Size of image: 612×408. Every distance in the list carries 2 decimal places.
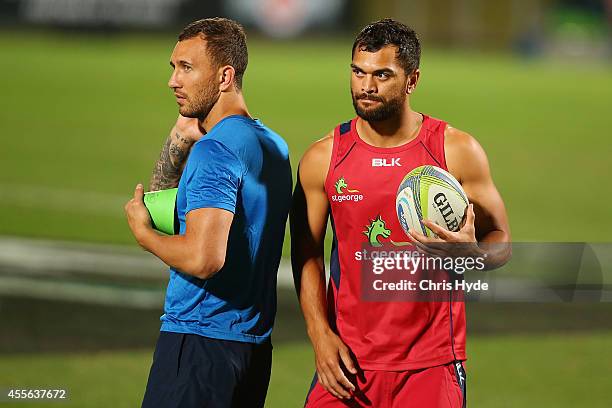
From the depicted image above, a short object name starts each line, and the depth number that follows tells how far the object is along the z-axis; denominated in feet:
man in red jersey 33.71
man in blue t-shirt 31.78
